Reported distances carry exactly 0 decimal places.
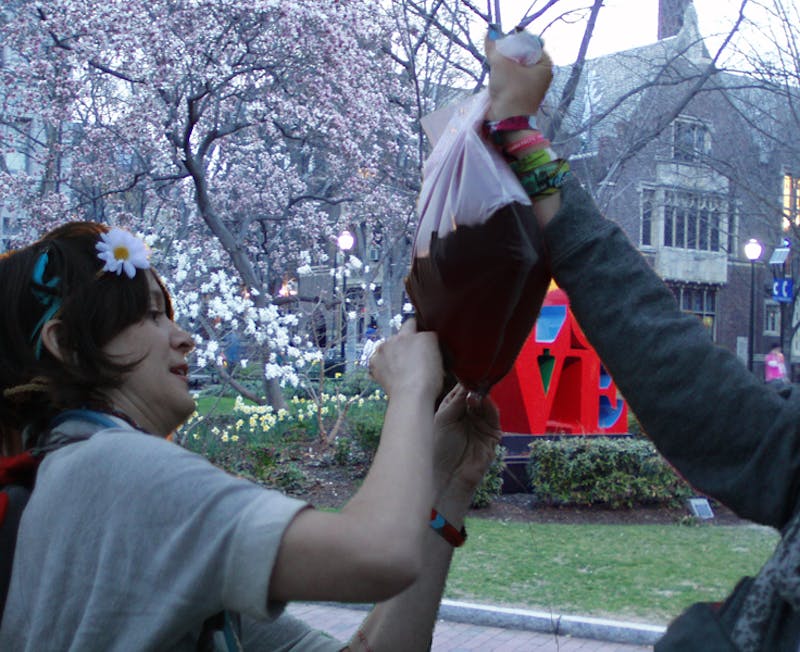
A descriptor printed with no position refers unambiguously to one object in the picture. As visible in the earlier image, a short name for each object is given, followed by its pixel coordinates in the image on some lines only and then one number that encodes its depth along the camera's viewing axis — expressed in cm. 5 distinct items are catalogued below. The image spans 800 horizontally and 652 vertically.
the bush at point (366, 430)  1220
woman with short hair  122
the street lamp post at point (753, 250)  2103
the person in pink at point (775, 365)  1898
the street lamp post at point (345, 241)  1836
